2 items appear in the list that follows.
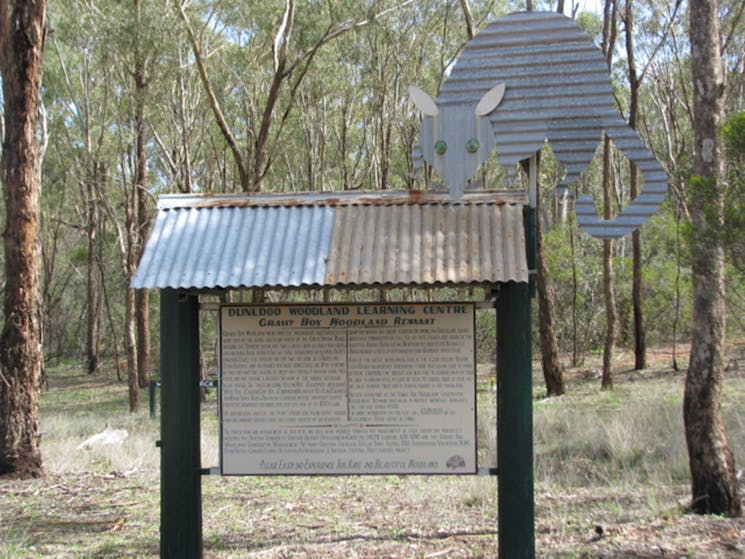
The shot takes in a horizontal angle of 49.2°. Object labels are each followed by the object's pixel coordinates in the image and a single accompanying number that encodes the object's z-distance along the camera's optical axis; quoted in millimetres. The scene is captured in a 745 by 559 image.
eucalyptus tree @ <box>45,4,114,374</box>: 23234
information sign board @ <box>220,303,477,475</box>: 5254
